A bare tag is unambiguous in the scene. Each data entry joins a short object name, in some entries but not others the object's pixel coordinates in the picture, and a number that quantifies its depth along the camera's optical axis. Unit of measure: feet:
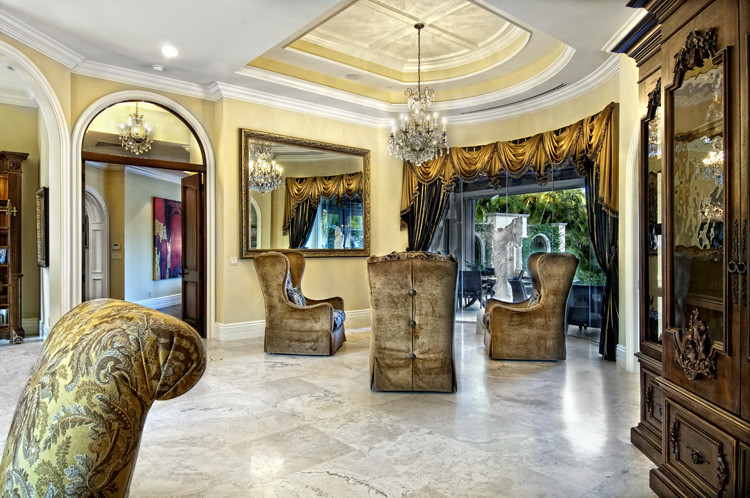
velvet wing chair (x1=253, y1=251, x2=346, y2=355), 17.83
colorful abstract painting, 34.73
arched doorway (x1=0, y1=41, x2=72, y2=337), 16.93
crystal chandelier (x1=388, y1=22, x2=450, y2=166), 18.48
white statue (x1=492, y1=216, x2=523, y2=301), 23.35
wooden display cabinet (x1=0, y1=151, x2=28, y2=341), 20.65
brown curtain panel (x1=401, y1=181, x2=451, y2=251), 25.08
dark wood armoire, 6.06
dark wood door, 21.16
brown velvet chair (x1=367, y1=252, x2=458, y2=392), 12.80
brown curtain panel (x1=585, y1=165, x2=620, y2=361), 17.12
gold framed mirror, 21.12
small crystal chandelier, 19.40
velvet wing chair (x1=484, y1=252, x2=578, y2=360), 16.87
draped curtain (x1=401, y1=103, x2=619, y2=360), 17.40
